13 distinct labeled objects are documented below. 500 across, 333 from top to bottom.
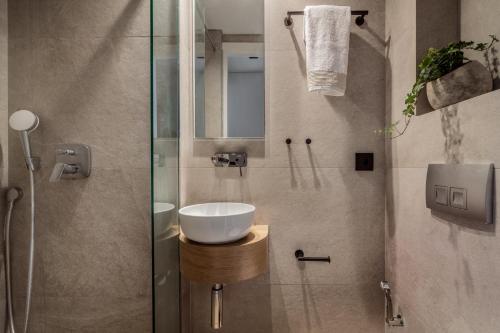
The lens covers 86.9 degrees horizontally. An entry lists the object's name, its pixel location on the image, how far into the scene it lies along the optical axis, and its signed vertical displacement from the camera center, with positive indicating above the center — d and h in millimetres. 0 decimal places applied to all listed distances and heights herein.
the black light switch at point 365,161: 1354 +18
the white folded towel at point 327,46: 1225 +555
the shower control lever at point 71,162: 1130 +14
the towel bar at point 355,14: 1307 +752
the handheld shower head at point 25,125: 1067 +163
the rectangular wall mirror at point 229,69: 1396 +515
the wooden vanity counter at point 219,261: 1040 -387
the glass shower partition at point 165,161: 862 +13
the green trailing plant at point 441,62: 857 +350
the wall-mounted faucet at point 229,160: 1358 +25
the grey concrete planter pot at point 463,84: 802 +256
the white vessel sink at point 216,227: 1019 -245
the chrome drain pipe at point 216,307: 1195 -646
